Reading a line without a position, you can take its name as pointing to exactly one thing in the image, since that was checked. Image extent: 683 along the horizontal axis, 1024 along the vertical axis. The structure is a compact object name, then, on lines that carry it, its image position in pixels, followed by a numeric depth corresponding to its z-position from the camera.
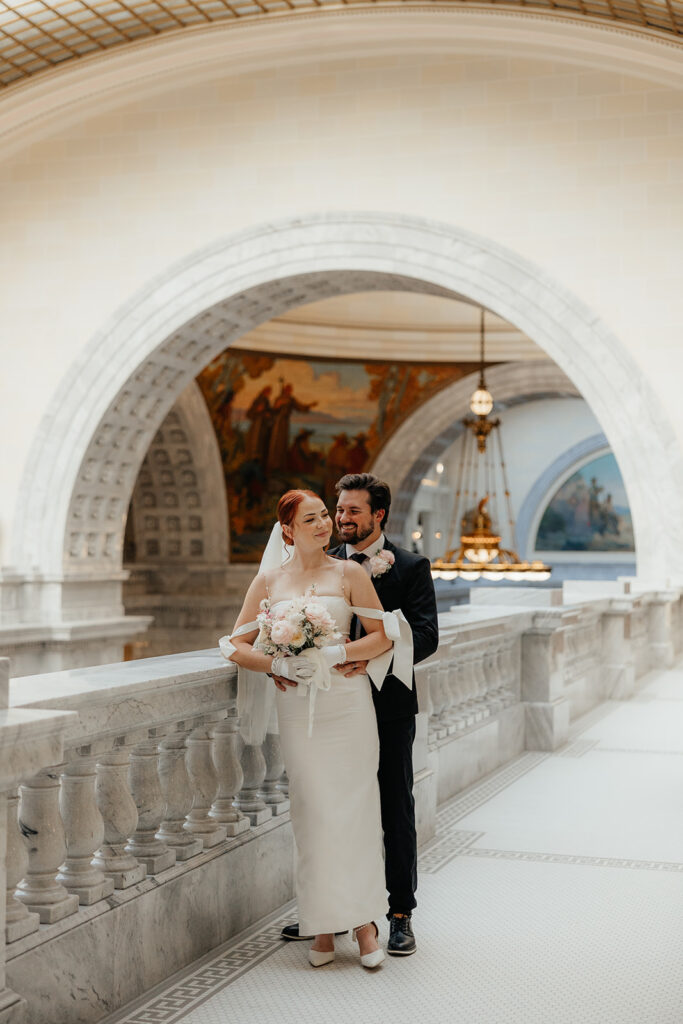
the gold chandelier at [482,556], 16.73
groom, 3.64
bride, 3.44
